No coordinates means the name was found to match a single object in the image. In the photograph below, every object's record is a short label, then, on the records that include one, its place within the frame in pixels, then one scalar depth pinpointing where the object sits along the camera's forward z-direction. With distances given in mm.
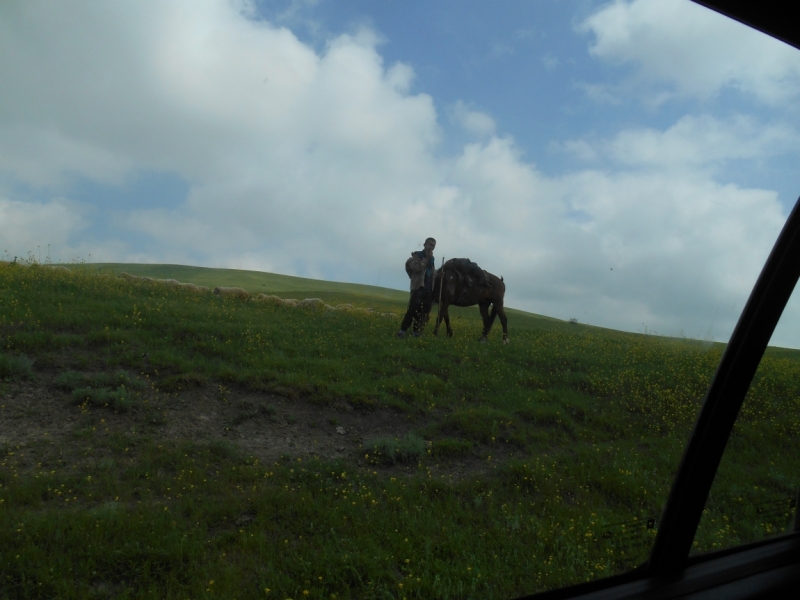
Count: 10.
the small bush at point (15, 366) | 4391
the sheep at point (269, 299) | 14258
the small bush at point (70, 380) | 4701
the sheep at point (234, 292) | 13236
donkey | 14039
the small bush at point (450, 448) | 5941
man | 12227
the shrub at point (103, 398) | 4613
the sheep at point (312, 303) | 14366
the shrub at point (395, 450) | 5559
